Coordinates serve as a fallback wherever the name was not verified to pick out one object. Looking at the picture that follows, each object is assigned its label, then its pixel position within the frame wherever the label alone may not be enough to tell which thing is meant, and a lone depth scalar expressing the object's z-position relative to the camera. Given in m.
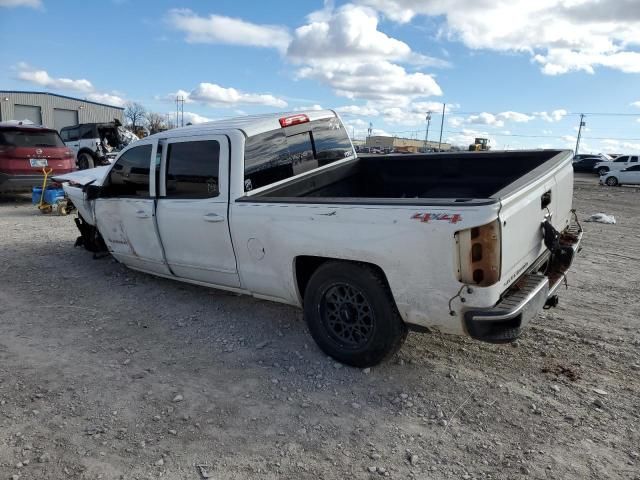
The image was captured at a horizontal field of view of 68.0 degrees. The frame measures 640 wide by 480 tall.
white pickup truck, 2.85
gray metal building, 41.41
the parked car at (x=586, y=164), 39.34
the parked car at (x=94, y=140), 19.69
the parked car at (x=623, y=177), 25.95
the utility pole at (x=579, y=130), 86.81
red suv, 10.71
